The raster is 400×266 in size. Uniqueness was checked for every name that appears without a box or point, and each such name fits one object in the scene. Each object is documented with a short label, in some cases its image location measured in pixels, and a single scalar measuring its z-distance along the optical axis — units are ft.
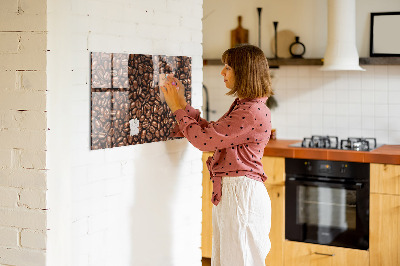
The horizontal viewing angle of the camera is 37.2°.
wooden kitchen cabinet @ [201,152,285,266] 14.32
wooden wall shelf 14.78
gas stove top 14.09
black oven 13.53
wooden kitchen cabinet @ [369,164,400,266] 13.10
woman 8.88
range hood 14.61
